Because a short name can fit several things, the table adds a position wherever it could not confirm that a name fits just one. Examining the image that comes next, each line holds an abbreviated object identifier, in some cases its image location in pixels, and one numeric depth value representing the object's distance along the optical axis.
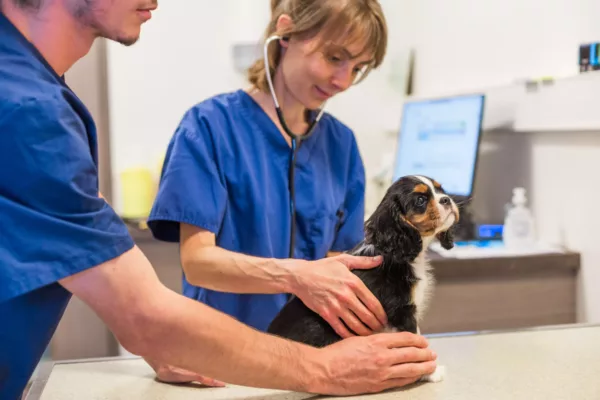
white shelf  1.68
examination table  0.99
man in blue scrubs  0.69
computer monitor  2.15
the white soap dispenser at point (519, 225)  2.00
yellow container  3.04
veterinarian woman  1.21
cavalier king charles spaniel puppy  1.01
